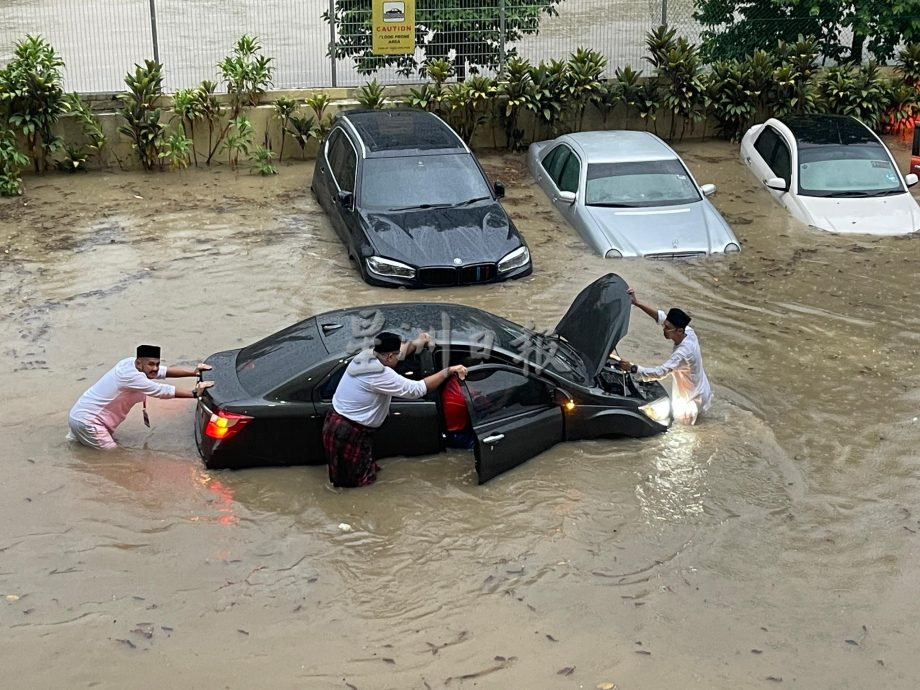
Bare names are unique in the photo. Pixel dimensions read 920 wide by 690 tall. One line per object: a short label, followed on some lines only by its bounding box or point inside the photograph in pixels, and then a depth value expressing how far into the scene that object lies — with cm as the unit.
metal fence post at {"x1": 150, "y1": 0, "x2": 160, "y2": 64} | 1731
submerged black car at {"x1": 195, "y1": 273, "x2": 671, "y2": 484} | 830
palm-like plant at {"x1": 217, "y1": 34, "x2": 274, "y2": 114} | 1725
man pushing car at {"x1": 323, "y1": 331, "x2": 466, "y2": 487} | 799
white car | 1467
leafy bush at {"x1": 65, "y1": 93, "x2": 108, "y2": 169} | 1662
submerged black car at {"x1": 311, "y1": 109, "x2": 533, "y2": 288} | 1243
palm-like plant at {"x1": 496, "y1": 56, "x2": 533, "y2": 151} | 1780
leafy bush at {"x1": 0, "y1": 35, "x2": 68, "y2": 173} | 1599
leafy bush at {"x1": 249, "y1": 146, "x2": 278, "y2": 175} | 1686
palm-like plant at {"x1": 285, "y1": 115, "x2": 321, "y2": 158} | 1748
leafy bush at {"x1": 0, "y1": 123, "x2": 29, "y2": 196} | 1564
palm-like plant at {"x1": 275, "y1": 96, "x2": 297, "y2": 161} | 1741
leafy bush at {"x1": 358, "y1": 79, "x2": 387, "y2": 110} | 1758
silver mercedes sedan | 1348
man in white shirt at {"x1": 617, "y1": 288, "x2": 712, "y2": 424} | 909
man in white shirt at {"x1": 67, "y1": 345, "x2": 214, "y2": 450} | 863
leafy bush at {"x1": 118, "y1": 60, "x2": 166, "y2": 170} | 1667
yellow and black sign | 1758
